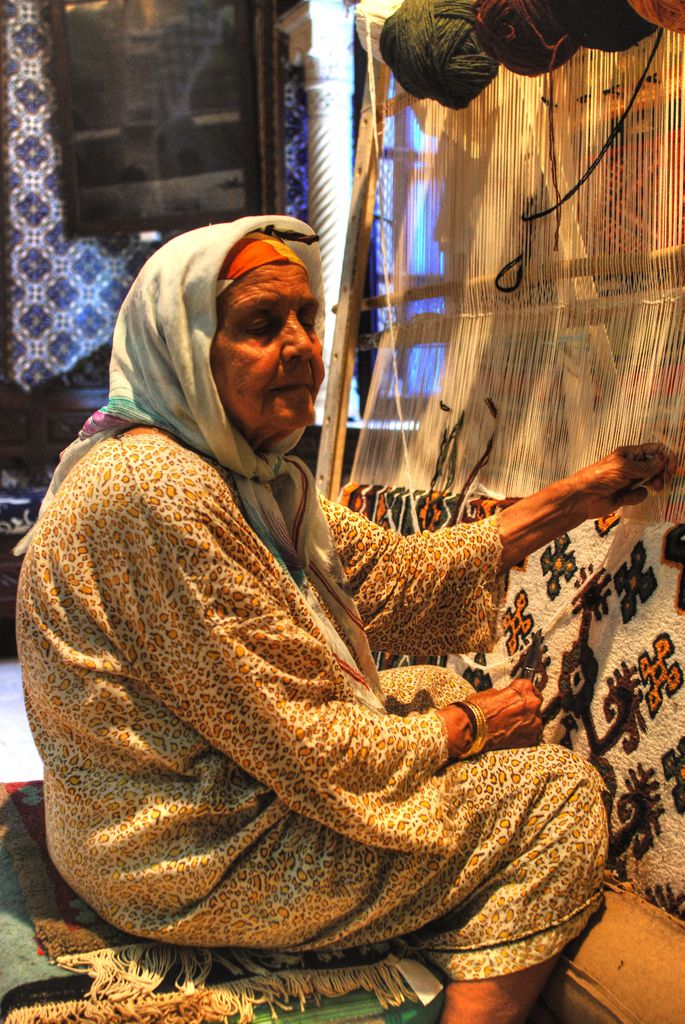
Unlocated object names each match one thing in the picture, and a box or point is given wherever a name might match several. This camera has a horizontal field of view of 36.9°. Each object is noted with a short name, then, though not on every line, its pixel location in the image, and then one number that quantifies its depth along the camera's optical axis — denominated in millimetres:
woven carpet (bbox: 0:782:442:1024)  1276
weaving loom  1636
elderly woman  1320
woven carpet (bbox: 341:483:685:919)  1562
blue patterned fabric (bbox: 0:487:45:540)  4781
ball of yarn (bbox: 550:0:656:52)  1551
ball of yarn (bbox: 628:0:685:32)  1273
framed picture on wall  5484
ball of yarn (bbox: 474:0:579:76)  1606
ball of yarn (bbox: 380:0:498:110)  1903
